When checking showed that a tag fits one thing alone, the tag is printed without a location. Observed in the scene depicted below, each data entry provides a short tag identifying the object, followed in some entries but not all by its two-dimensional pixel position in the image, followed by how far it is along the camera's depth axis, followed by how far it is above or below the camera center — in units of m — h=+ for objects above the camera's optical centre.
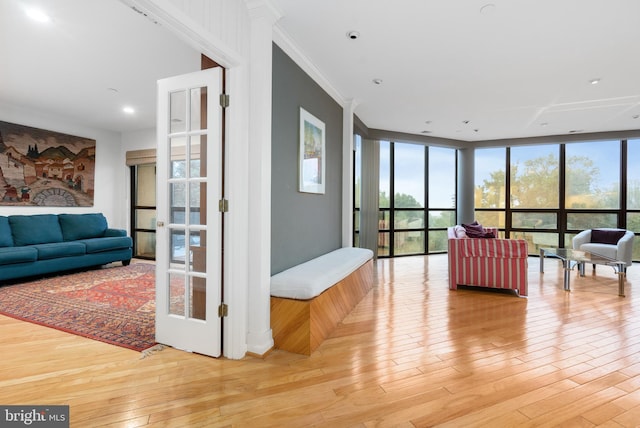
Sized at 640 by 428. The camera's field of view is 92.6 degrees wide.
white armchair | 4.86 -0.52
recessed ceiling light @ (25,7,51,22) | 2.42 +1.60
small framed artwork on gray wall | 3.06 +0.62
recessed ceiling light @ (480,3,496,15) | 2.29 +1.55
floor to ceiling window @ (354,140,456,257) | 6.58 +0.32
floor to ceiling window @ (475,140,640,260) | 6.14 +0.50
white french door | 2.16 -0.01
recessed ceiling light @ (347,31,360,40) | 2.67 +1.57
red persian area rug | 2.60 -1.00
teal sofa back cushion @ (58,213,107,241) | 5.05 -0.25
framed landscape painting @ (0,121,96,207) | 4.64 +0.72
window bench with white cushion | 2.28 -0.74
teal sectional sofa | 4.07 -0.50
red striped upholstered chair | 3.79 -0.65
